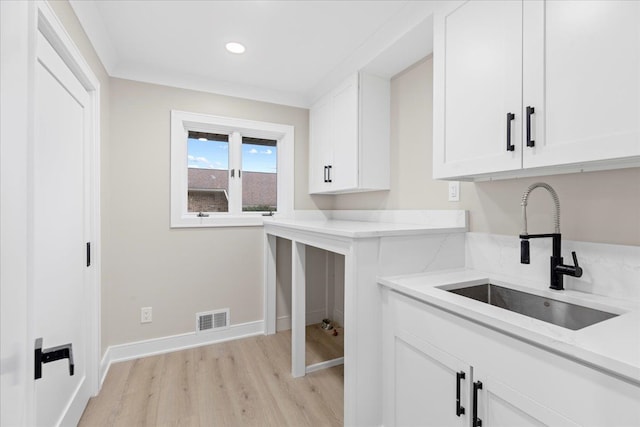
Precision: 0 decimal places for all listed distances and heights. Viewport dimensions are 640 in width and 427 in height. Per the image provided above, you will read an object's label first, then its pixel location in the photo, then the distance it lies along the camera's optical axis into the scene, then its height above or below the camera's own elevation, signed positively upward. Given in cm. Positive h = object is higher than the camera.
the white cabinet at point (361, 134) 240 +61
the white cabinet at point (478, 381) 82 -55
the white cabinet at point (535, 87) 99 +48
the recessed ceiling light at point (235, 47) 222 +118
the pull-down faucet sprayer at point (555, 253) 128 -17
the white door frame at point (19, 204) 54 +1
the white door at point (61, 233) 135 -12
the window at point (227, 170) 275 +40
